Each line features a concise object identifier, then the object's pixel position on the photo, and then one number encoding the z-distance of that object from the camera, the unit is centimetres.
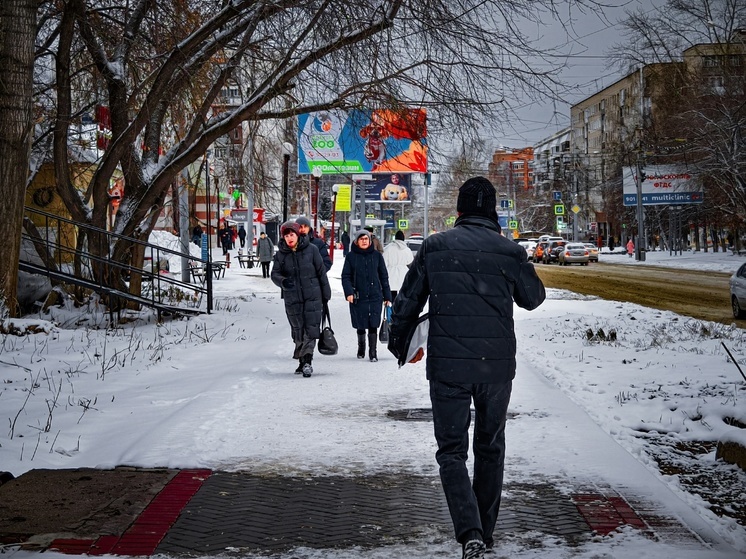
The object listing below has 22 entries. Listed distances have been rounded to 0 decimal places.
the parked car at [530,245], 7764
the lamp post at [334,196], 3744
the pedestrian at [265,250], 3747
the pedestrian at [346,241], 4436
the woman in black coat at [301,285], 1193
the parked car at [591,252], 6400
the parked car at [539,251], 7159
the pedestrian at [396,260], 1603
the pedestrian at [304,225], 1258
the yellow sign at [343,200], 4519
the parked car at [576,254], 6312
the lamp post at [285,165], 2771
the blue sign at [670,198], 5956
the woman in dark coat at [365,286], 1363
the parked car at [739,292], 2019
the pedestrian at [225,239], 5397
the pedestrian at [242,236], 6806
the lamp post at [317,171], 2909
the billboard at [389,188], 6170
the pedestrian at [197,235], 5481
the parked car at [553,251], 6825
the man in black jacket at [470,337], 478
